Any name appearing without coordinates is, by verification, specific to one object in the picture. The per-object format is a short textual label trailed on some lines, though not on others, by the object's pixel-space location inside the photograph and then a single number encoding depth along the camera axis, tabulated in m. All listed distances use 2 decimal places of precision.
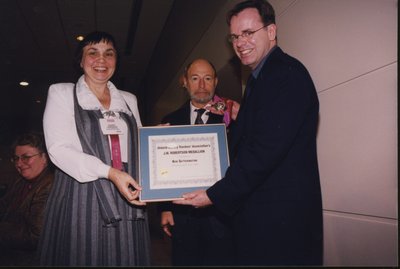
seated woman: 1.75
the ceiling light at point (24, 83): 9.30
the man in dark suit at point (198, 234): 1.95
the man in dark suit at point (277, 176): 1.39
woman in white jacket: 1.57
